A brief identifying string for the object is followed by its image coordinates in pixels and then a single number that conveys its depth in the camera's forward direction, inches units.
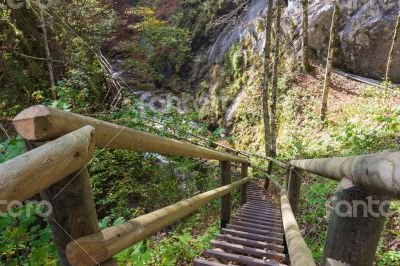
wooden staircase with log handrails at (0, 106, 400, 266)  32.9
